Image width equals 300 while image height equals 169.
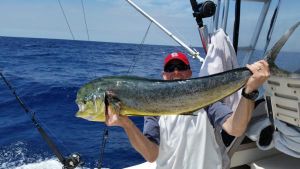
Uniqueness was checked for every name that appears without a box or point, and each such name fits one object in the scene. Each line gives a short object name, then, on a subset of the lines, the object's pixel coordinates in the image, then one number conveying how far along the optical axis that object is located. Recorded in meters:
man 1.53
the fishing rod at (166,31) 3.30
